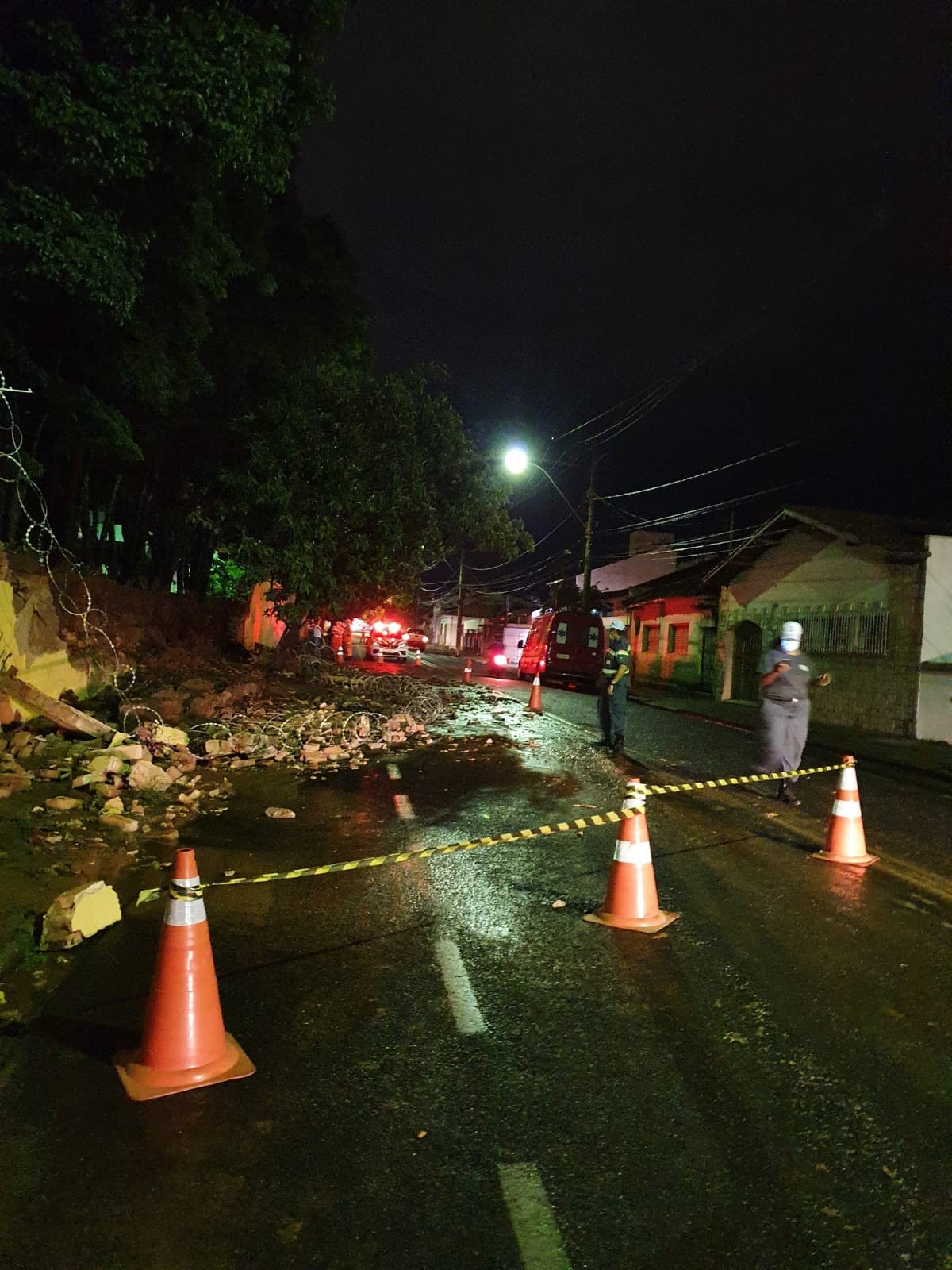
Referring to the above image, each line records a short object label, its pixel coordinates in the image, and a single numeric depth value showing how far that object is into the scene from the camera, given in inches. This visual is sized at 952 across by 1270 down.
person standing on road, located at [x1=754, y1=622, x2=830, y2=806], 348.5
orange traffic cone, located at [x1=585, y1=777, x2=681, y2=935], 211.3
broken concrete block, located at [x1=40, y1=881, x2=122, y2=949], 196.4
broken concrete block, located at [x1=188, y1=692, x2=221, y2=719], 543.5
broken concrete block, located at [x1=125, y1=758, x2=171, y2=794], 351.9
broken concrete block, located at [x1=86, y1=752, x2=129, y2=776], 354.0
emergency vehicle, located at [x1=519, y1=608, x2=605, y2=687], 1008.9
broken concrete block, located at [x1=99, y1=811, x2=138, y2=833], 301.0
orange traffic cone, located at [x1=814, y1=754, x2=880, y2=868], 278.7
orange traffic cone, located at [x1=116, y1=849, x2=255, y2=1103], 138.3
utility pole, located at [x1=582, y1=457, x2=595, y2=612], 1175.6
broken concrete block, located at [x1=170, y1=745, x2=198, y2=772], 411.2
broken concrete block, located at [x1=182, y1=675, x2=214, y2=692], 615.2
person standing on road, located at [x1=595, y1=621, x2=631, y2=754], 482.0
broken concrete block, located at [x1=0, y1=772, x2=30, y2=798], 324.3
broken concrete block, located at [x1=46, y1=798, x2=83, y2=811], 314.2
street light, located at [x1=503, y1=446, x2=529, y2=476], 973.8
